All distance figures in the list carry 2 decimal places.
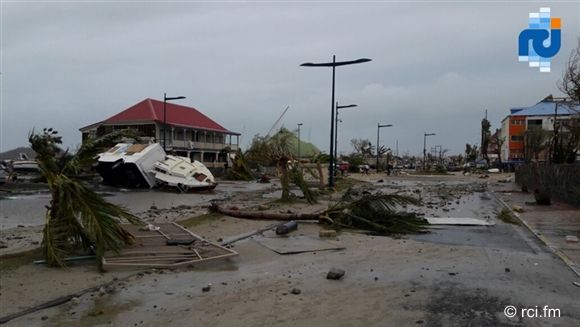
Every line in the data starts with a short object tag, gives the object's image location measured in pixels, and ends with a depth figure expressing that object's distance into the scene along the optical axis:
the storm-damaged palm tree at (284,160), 21.98
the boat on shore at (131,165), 31.55
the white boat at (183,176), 31.25
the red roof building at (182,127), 69.56
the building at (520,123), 85.88
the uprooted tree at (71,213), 9.04
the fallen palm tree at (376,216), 13.28
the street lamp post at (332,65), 24.54
